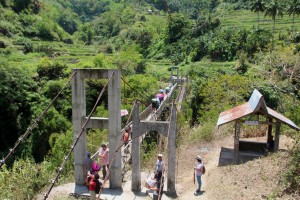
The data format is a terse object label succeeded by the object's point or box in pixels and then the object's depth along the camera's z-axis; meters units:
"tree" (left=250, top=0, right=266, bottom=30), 46.41
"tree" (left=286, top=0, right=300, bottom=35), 42.19
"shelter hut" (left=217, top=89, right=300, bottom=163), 12.70
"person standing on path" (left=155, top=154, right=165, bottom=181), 10.92
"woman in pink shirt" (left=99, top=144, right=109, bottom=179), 11.57
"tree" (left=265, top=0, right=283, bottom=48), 44.00
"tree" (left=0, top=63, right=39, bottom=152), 22.86
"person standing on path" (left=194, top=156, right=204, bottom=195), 10.93
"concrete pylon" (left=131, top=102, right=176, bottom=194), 11.57
